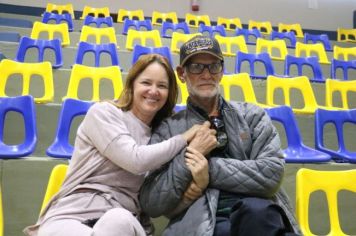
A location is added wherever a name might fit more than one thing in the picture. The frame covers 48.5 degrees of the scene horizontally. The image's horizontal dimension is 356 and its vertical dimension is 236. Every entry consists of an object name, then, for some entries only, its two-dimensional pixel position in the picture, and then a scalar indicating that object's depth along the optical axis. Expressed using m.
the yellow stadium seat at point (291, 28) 6.70
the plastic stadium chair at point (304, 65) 3.60
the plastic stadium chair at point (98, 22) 5.04
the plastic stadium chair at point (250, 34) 5.32
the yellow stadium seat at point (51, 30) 3.96
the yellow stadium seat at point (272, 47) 4.31
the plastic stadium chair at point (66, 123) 1.73
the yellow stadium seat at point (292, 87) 2.66
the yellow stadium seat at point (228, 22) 6.57
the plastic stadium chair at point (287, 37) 5.47
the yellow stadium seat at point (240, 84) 2.54
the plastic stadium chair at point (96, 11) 6.21
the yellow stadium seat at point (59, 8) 6.19
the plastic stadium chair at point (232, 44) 4.20
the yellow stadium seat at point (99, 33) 3.96
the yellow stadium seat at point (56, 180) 1.19
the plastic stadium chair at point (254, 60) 3.46
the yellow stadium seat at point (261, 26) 6.62
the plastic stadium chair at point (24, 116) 1.76
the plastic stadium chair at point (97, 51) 3.17
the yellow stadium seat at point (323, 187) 1.31
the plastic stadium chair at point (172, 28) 5.07
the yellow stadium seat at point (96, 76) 2.39
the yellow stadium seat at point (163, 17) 6.29
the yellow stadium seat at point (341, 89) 2.83
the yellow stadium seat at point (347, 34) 6.79
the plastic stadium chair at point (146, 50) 3.18
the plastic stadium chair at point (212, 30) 5.05
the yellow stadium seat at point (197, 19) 6.33
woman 1.05
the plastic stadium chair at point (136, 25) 4.99
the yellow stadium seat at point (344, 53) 4.55
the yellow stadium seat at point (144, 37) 4.00
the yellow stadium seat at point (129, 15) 6.27
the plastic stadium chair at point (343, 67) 3.75
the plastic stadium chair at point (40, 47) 3.13
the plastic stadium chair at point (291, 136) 1.92
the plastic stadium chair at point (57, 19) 4.98
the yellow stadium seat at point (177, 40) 3.93
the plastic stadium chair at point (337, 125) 2.04
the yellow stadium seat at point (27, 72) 2.40
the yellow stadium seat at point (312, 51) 4.37
